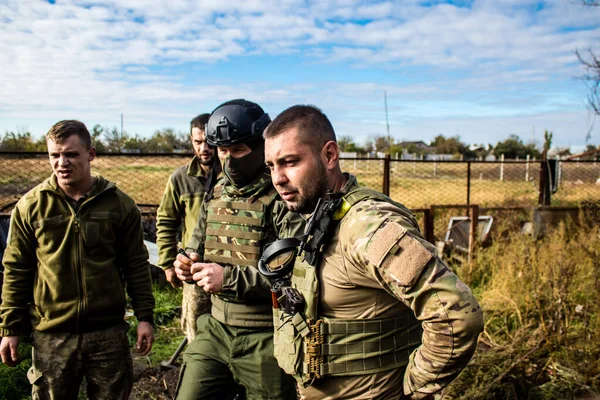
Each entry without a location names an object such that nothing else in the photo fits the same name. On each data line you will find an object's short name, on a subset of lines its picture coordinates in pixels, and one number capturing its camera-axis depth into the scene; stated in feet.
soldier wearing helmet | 8.06
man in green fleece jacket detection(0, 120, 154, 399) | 9.01
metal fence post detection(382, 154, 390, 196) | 23.89
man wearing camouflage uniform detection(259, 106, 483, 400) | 4.83
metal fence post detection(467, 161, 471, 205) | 27.17
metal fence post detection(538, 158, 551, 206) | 30.12
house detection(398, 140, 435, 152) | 177.29
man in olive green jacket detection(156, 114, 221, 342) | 12.64
